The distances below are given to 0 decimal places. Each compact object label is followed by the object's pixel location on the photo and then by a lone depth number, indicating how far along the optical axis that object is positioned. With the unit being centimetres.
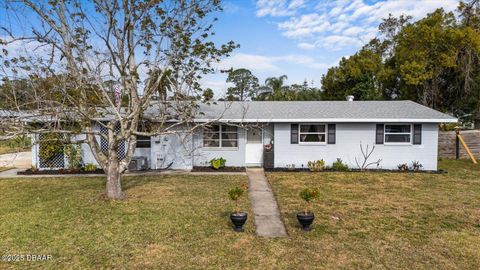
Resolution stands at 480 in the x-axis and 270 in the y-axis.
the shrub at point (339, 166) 1391
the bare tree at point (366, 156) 1420
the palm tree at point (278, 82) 3838
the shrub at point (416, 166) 1390
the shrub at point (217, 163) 1409
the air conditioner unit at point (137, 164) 1405
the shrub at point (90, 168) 1384
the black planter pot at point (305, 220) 620
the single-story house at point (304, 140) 1394
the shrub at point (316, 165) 1382
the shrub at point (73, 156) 1392
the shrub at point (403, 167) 1394
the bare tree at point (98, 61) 773
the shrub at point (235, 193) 629
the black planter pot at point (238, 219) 615
